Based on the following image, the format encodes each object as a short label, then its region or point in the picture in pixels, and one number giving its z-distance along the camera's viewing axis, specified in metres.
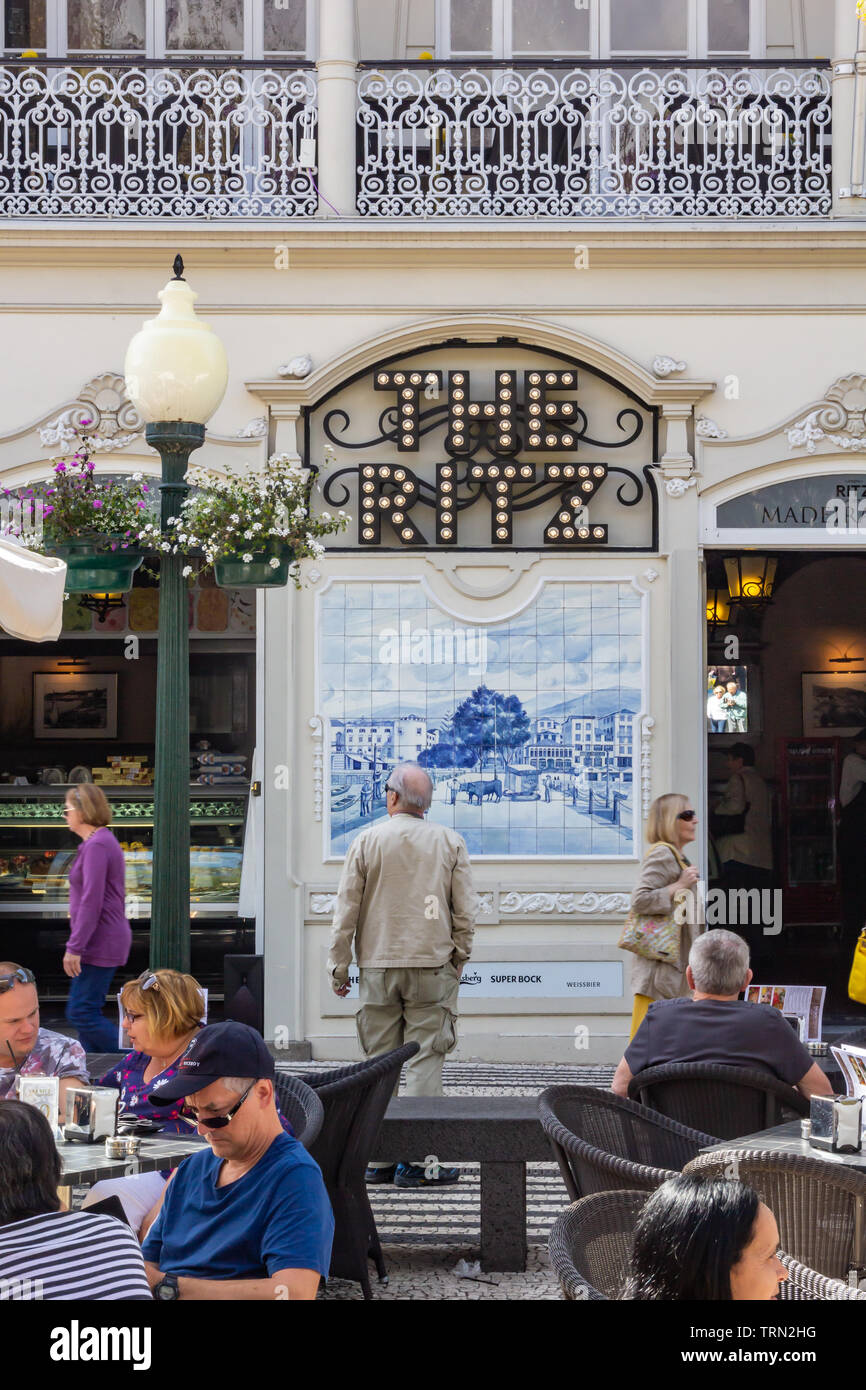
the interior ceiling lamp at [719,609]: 12.66
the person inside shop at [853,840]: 13.33
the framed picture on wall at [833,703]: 14.34
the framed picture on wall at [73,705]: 12.71
